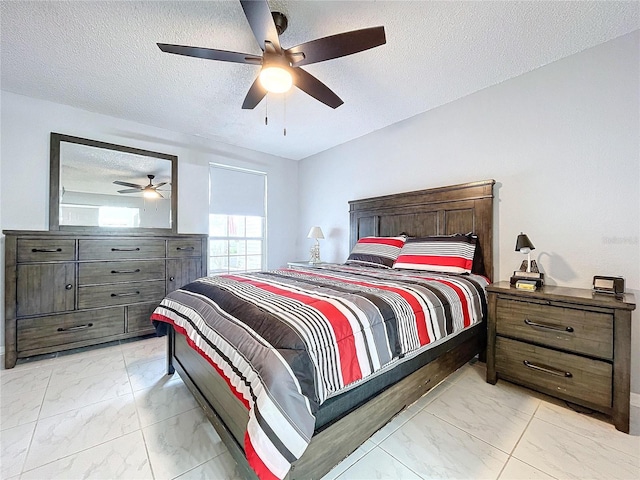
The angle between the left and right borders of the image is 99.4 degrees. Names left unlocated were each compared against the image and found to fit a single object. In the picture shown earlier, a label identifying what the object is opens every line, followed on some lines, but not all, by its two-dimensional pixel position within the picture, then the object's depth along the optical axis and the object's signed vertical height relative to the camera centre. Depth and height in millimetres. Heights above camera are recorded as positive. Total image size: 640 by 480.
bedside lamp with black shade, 2031 -234
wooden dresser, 2457 -507
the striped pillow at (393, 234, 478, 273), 2455 -136
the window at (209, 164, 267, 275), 4066 +279
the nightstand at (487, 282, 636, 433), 1587 -678
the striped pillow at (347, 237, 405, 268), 3012 -143
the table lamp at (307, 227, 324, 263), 4090 -119
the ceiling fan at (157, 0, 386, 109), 1471 +1151
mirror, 2889 +575
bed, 979 -573
